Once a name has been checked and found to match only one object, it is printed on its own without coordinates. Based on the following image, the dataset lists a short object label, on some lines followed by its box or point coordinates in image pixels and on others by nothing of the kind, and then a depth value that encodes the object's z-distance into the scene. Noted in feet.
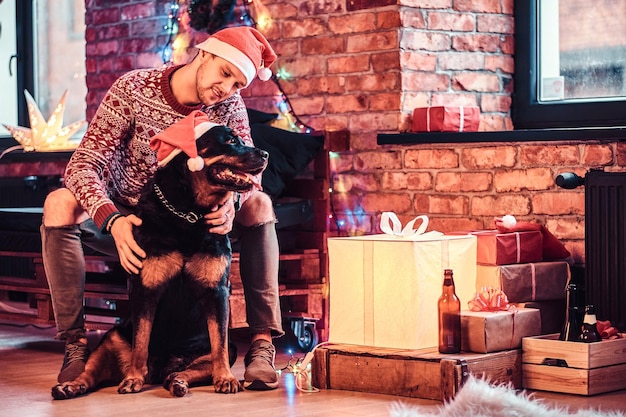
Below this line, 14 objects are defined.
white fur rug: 14.98
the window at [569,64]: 21.47
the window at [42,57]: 31.66
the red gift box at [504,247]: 19.01
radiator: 19.06
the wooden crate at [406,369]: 16.92
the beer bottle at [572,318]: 17.87
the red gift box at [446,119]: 21.74
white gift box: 17.72
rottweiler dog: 17.15
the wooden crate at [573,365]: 17.35
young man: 18.31
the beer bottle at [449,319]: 17.53
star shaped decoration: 28.61
